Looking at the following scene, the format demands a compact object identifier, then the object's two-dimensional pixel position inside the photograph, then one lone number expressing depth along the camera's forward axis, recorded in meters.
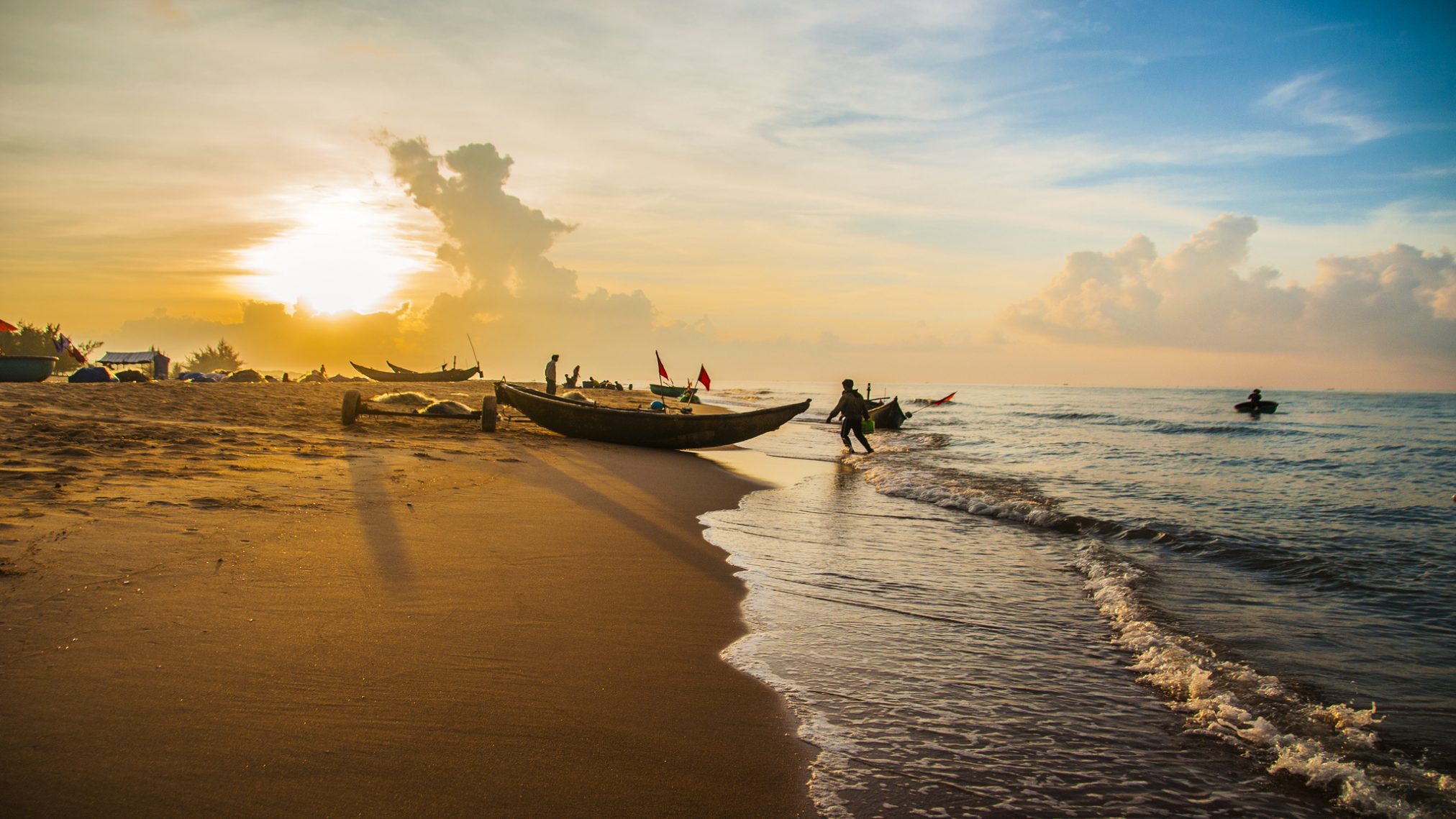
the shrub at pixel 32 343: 50.09
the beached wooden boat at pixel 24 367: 21.70
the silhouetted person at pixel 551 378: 25.28
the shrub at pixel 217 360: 68.81
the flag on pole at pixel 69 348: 28.72
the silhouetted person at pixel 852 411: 20.19
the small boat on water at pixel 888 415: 31.70
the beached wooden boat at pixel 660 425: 16.78
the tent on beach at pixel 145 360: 38.91
